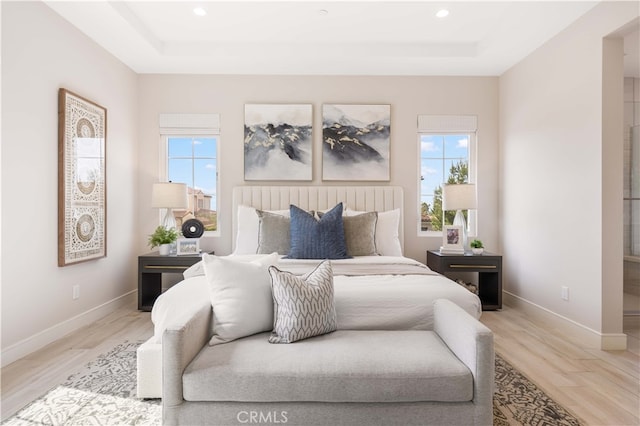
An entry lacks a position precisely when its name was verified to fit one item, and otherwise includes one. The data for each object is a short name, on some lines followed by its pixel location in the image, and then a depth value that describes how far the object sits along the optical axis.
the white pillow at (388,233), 3.69
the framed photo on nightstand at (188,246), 3.94
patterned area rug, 1.90
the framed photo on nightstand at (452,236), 4.11
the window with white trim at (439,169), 4.53
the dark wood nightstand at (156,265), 3.82
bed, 2.14
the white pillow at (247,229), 3.71
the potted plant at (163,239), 3.95
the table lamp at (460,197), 4.00
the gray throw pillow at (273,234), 3.48
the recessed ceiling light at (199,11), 3.23
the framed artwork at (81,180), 3.08
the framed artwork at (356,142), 4.39
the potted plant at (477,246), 4.09
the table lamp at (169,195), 3.93
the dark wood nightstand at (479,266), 3.92
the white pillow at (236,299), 1.87
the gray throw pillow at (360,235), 3.50
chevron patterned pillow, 1.84
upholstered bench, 1.56
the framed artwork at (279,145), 4.36
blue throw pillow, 3.25
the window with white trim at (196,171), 4.46
